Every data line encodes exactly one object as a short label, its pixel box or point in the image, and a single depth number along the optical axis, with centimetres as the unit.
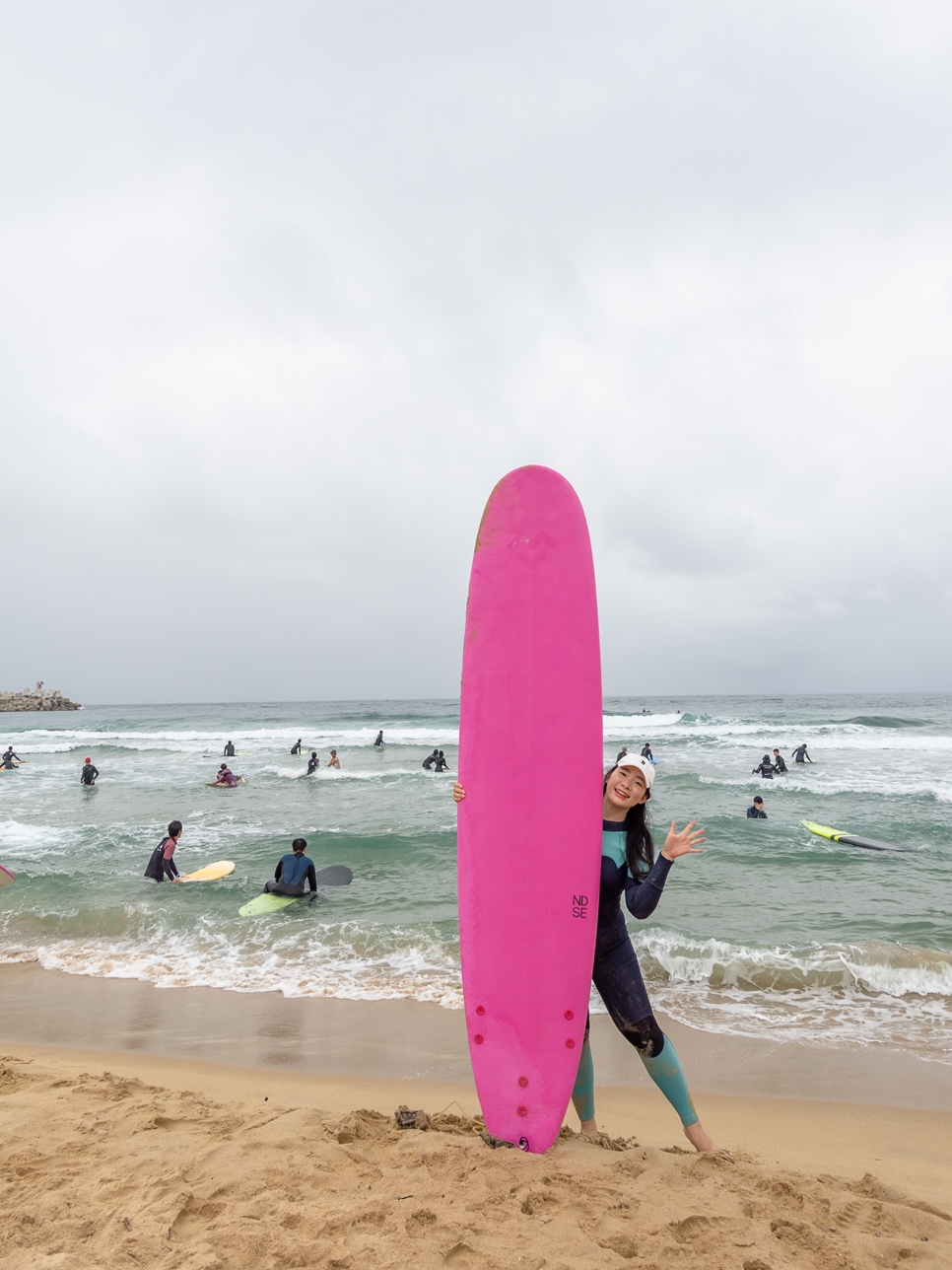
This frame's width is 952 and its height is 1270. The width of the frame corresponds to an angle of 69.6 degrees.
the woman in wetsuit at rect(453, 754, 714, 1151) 281
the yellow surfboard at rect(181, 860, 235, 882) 905
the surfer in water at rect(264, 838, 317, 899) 804
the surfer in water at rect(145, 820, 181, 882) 888
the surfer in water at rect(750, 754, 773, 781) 1940
